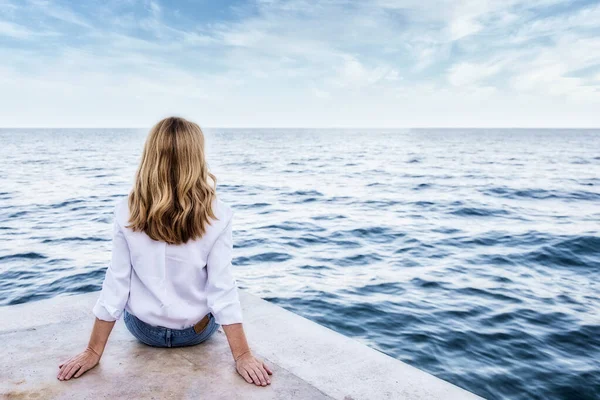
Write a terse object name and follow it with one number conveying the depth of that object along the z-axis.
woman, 2.47
